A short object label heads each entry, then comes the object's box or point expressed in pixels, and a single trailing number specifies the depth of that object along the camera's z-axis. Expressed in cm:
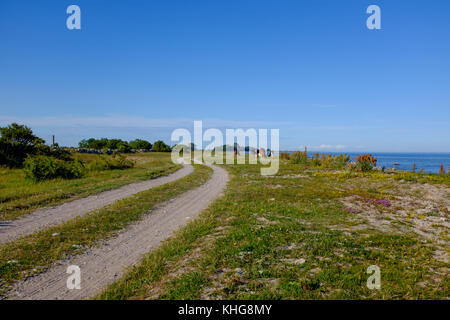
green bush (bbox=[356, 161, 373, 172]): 2366
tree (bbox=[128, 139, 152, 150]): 8500
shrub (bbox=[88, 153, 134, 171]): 2797
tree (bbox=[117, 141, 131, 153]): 6425
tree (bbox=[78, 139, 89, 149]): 8019
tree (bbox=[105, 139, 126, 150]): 7378
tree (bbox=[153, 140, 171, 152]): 8319
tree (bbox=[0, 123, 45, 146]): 3049
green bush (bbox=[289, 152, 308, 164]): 3528
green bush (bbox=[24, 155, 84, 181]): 1912
